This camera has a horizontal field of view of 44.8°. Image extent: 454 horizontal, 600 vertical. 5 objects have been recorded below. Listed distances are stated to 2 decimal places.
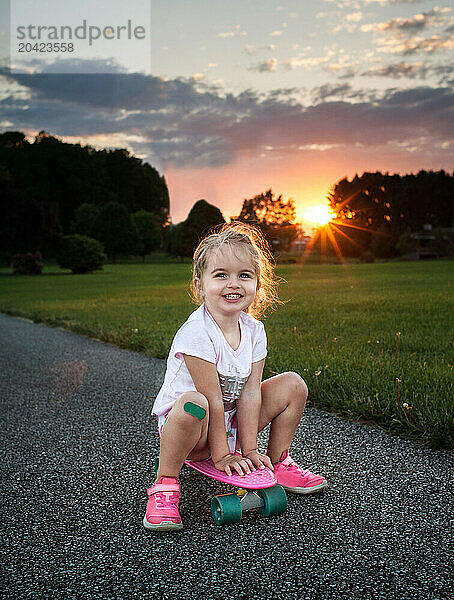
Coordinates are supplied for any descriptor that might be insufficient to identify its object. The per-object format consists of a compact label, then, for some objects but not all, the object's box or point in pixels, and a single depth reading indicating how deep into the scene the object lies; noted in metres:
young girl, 2.48
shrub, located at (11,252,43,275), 31.05
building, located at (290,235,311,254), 60.73
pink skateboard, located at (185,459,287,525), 2.38
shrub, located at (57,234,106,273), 30.95
